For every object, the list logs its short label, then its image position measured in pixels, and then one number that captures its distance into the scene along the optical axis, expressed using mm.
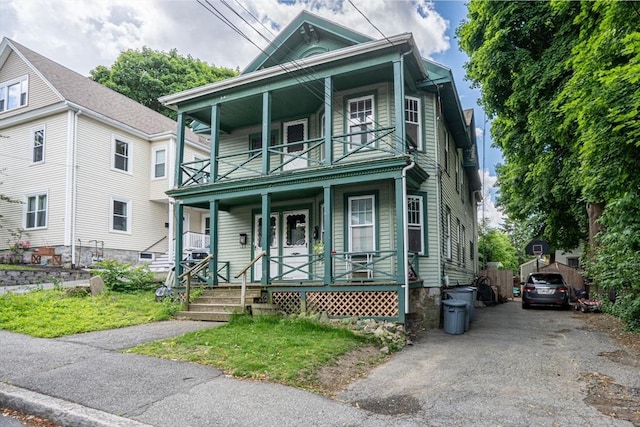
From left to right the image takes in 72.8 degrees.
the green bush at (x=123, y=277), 14406
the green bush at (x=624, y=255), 9406
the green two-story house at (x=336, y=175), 10383
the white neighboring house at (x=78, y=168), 18281
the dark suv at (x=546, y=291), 16766
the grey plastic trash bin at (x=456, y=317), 10375
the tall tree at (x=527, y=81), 12844
